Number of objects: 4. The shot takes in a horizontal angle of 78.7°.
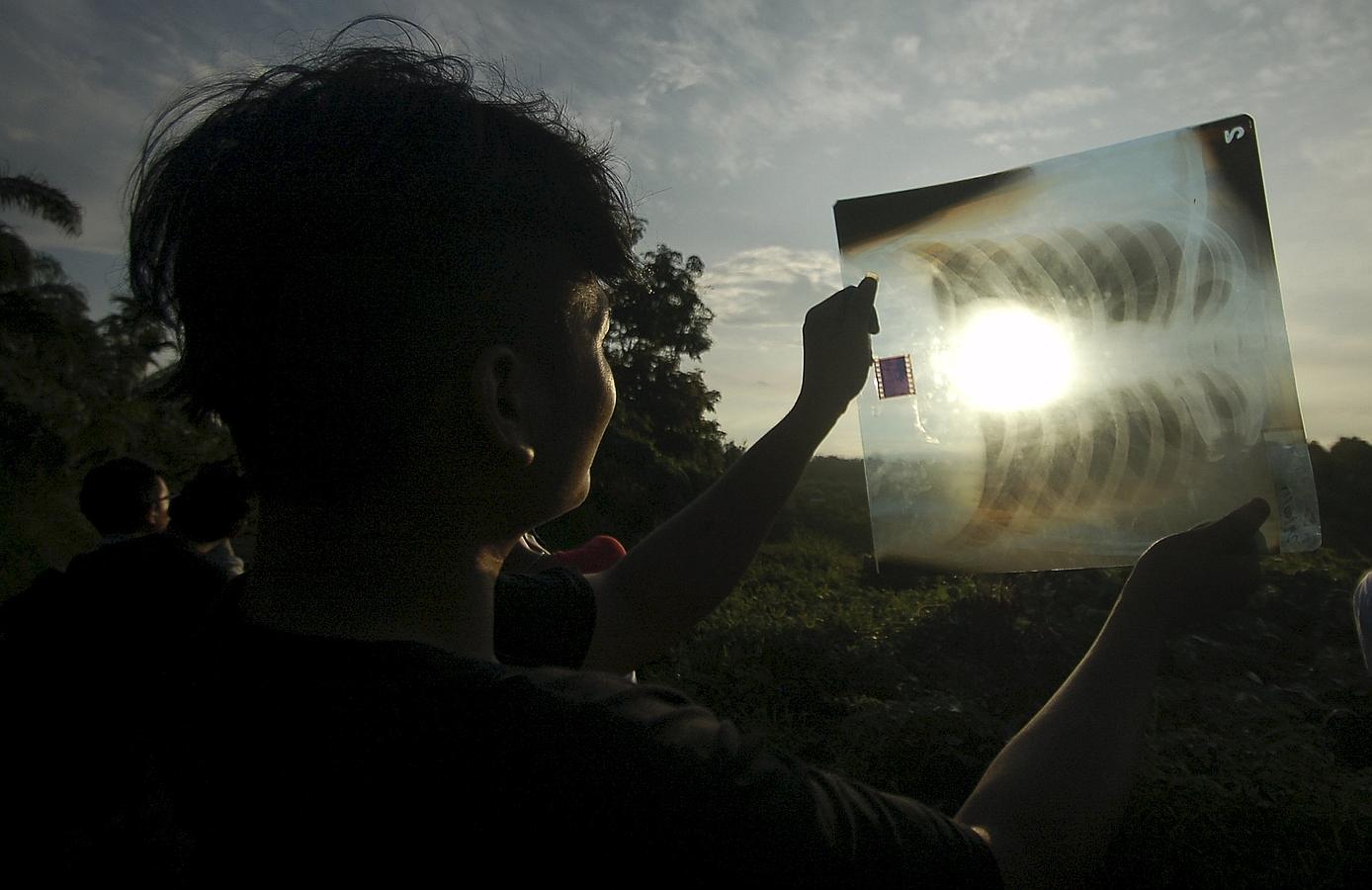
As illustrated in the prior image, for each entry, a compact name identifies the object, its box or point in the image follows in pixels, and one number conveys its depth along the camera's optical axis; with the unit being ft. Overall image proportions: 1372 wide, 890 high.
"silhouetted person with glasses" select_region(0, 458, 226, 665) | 7.39
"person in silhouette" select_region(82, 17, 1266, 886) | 1.88
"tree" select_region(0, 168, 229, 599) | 43.14
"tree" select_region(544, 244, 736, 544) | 34.06
